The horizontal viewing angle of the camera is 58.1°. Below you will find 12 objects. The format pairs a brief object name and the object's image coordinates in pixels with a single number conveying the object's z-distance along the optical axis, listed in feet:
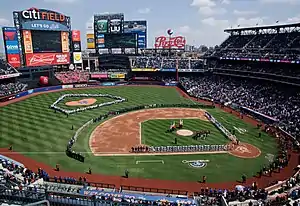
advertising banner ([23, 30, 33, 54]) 251.97
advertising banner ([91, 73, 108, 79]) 319.68
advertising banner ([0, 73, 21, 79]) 235.32
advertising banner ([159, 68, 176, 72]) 309.22
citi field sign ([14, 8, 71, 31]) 248.89
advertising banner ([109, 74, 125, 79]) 319.88
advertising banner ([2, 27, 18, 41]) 236.22
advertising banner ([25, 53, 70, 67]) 257.87
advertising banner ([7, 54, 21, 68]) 241.96
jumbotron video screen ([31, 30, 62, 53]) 261.44
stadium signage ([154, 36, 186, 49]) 327.88
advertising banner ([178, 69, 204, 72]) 302.04
